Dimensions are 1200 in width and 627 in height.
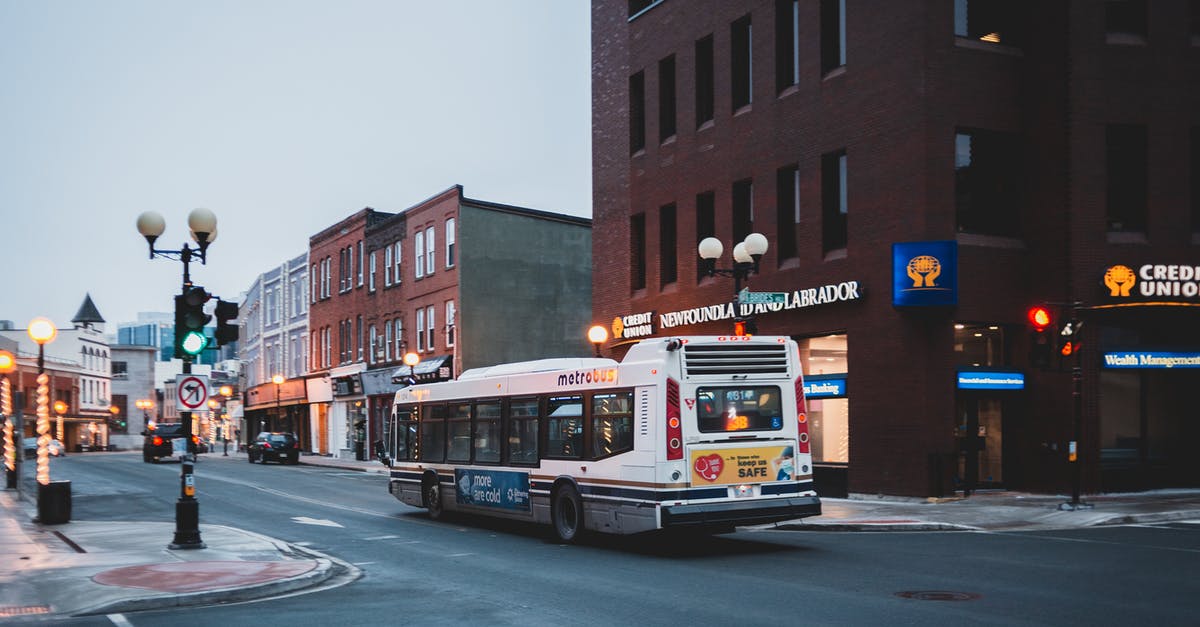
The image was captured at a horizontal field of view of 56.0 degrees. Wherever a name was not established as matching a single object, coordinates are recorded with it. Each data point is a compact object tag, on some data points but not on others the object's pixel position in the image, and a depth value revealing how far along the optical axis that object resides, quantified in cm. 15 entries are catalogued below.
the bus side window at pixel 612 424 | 1617
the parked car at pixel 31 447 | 7309
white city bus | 1552
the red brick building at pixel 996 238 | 2372
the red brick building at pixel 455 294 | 4797
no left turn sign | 1695
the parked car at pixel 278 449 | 5091
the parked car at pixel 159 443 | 5342
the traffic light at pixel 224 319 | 1692
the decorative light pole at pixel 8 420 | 2659
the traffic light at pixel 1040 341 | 2045
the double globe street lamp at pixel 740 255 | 2125
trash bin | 2075
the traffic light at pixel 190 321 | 1659
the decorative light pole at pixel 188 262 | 1634
